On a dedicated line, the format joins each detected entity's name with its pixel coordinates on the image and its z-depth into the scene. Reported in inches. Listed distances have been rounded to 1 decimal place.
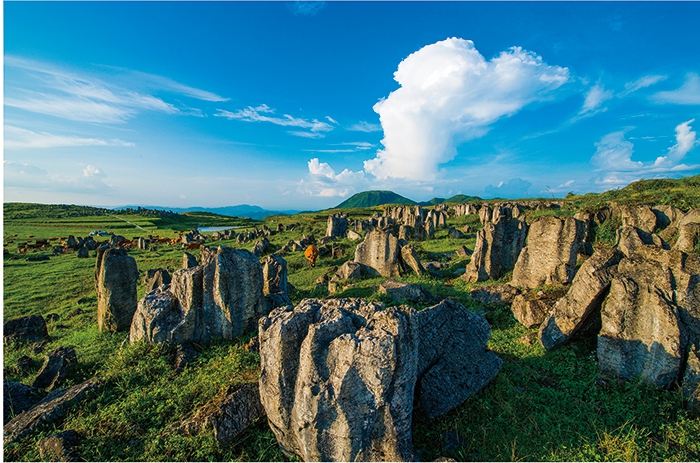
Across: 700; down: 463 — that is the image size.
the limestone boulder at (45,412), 276.1
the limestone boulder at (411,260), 818.2
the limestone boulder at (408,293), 565.3
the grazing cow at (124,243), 1807.3
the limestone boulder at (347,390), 226.5
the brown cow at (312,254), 1146.9
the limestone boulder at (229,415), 259.6
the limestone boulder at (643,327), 302.2
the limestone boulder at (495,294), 557.3
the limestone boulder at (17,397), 318.3
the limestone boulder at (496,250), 747.4
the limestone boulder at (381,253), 858.8
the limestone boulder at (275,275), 724.0
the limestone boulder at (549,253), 602.2
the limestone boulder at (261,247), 1461.6
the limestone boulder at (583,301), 373.1
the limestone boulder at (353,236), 1600.1
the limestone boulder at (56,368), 370.3
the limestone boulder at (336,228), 1936.5
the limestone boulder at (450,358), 285.9
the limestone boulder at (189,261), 823.7
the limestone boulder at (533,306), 458.3
